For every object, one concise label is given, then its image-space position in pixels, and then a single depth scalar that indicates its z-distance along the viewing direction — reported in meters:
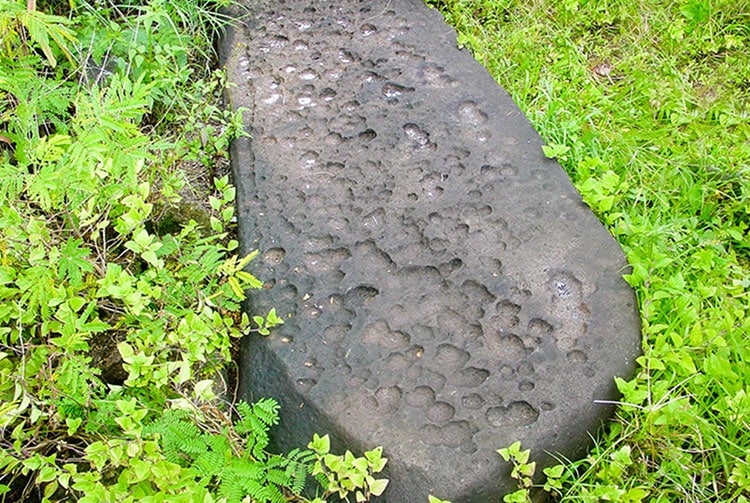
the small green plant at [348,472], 1.69
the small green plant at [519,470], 1.70
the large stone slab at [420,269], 1.85
